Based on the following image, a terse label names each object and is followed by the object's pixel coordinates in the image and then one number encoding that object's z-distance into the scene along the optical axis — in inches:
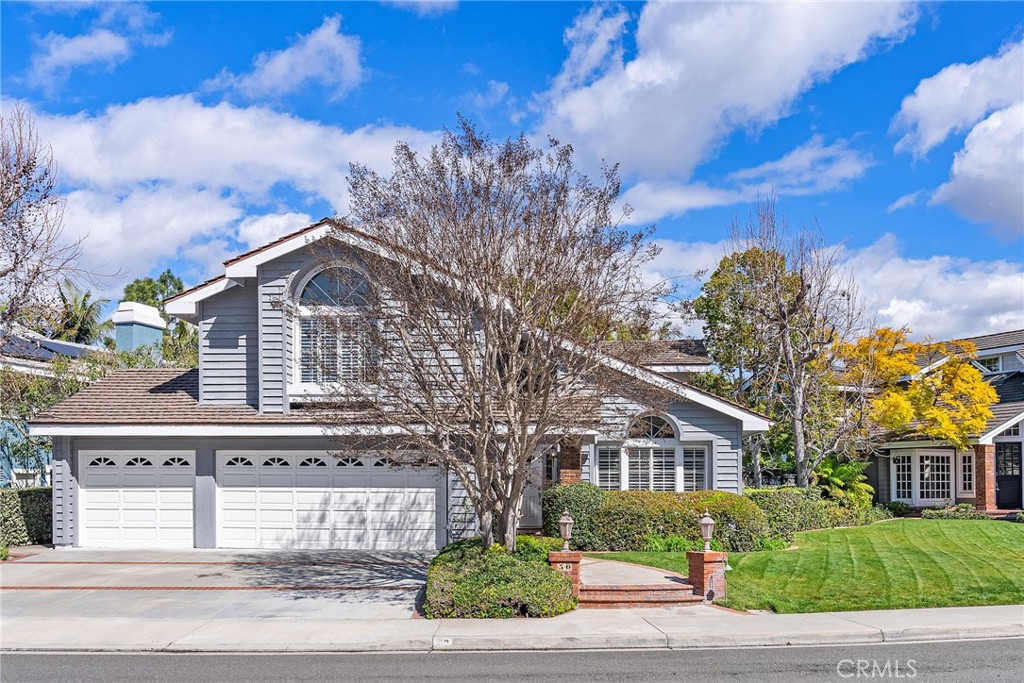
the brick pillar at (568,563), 502.6
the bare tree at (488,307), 489.1
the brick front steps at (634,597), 501.7
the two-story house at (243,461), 690.8
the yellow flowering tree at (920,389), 992.2
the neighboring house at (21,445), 888.9
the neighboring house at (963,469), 1037.8
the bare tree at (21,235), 643.5
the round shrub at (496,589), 470.0
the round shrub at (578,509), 674.8
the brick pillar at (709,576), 509.4
